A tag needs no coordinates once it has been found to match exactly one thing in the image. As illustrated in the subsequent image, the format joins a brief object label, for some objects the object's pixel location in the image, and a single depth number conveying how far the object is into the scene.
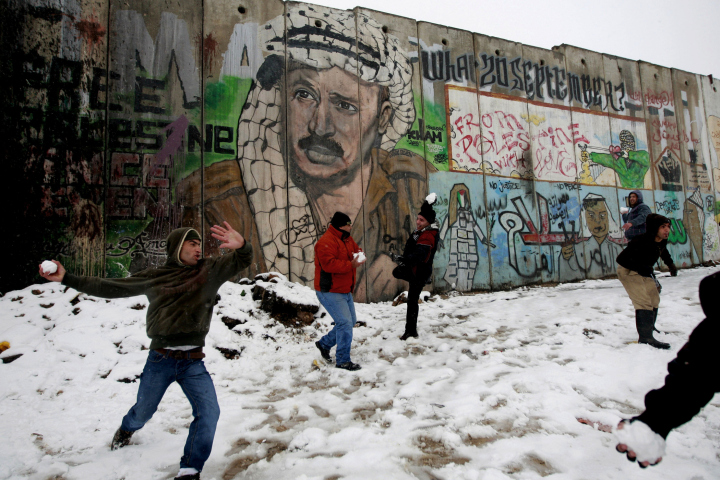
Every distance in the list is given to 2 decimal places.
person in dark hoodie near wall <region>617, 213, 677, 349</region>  4.21
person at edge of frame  1.34
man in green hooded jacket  2.37
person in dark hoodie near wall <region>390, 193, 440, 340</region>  5.26
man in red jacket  4.44
